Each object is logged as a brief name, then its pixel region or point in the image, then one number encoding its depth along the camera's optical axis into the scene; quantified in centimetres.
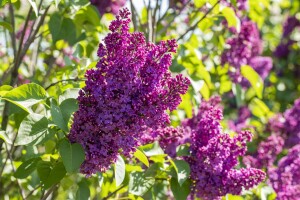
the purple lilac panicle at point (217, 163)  209
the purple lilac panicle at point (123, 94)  170
